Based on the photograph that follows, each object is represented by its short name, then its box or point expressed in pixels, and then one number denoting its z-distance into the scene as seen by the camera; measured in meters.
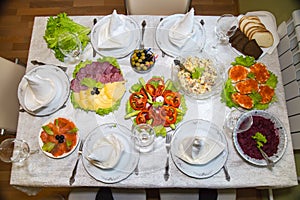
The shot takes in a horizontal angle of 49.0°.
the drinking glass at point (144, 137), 1.58
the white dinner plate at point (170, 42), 1.73
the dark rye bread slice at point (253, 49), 1.73
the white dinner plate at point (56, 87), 1.65
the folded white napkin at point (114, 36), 1.70
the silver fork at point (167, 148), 1.56
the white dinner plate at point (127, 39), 1.74
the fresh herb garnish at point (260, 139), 1.55
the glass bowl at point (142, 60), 1.68
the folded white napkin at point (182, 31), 1.64
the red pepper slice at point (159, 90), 1.65
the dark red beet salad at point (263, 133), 1.56
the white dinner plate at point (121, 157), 1.55
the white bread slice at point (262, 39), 1.76
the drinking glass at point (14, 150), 1.58
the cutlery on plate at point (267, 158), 1.54
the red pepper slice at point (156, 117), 1.61
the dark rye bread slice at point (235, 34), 1.77
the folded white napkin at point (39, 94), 1.59
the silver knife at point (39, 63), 1.74
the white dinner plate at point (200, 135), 1.55
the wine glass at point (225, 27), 1.77
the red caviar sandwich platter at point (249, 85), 1.65
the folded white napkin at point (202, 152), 1.52
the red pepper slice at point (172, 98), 1.63
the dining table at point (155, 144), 1.55
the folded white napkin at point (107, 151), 1.45
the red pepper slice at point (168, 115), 1.62
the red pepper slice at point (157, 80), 1.68
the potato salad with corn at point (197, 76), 1.65
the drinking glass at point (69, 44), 1.71
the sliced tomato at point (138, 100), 1.63
